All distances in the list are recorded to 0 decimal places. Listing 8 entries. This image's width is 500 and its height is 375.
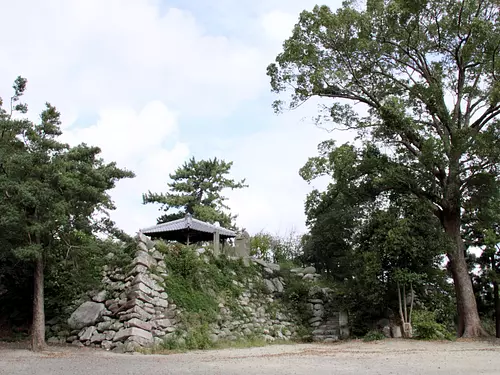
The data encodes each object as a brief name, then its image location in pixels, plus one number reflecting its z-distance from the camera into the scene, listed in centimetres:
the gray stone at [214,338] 1170
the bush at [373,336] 1290
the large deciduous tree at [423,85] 1309
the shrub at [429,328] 1220
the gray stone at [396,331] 1352
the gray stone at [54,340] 1076
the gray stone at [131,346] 975
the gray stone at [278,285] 1609
